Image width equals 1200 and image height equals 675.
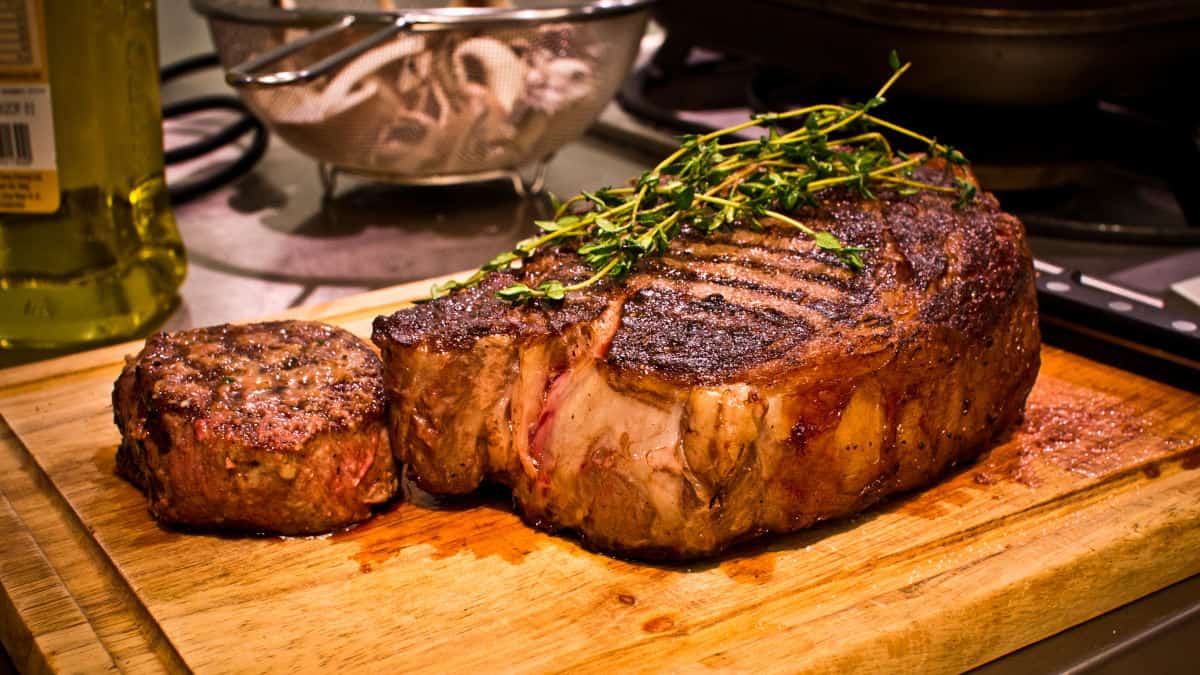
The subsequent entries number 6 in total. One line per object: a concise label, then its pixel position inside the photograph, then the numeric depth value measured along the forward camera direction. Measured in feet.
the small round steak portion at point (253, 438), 2.02
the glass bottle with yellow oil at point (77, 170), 2.29
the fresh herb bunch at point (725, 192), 2.11
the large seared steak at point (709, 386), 1.98
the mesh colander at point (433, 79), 2.53
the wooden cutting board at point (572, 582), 1.92
